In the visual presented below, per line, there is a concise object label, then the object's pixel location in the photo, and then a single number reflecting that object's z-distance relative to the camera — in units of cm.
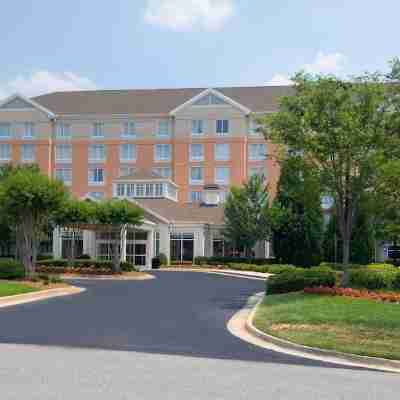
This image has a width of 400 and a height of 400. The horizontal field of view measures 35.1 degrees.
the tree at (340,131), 2189
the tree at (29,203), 2803
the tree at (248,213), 4688
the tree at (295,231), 4622
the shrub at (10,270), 2726
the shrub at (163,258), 4862
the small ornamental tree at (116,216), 3703
